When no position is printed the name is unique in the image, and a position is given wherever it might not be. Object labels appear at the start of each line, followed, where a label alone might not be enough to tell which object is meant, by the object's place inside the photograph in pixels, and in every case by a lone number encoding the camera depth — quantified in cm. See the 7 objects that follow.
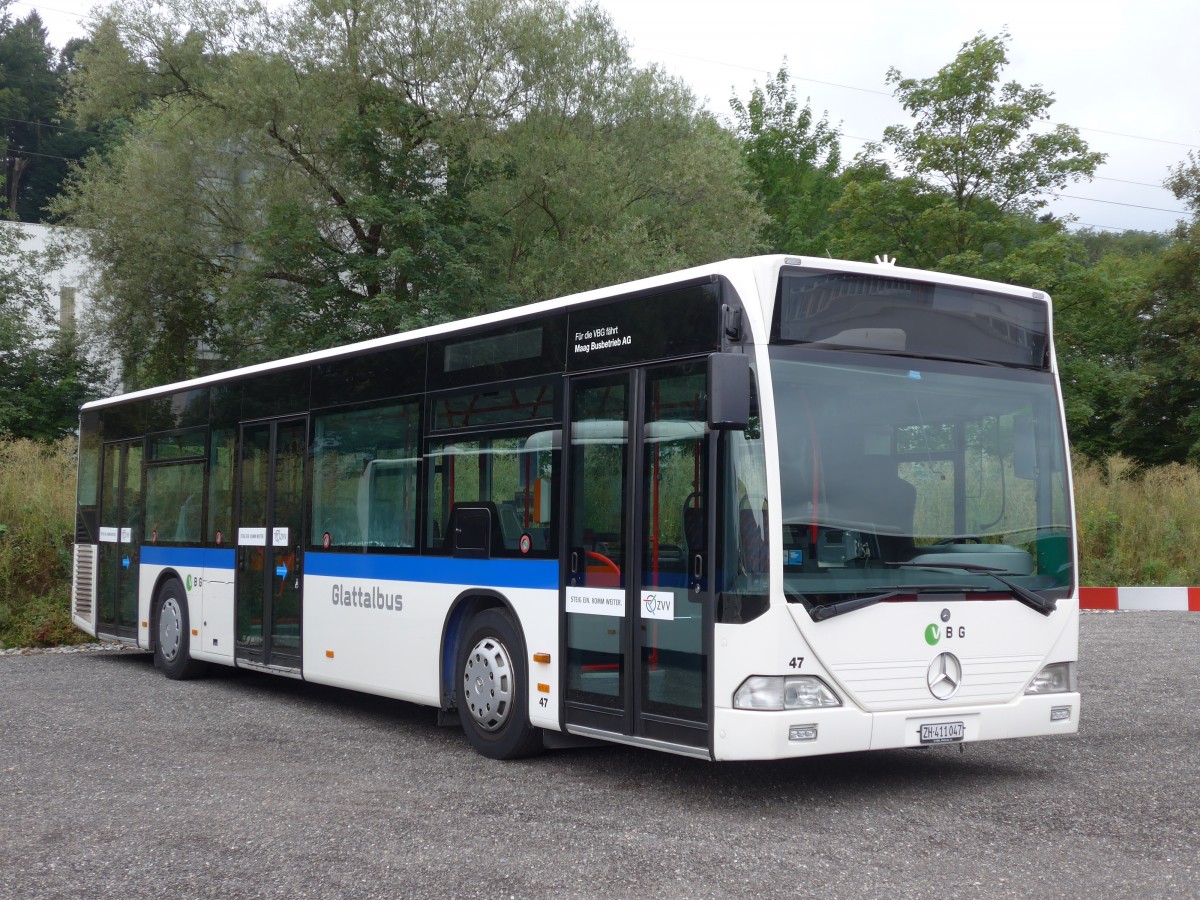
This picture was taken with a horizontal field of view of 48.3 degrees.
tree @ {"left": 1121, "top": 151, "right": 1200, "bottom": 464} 3688
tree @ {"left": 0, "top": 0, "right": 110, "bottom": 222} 6128
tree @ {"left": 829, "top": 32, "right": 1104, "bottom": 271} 3017
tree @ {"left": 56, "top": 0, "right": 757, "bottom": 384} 2588
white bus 695
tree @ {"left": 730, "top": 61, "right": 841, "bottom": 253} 4622
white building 2920
